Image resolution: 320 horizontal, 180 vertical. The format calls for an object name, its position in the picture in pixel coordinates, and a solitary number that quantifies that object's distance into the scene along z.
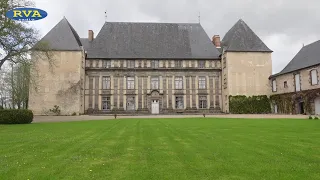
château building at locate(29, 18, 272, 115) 25.33
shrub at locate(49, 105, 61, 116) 23.63
